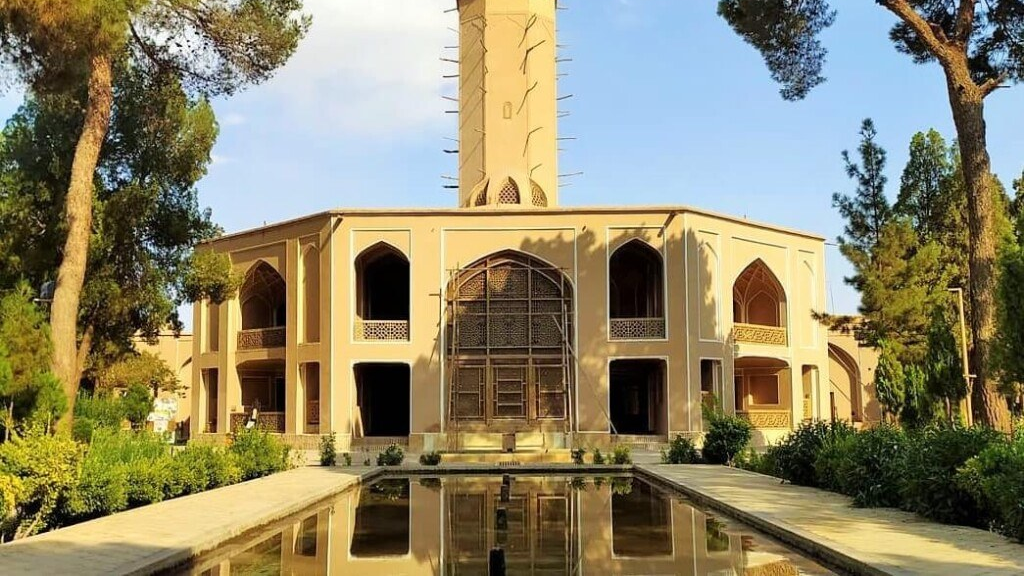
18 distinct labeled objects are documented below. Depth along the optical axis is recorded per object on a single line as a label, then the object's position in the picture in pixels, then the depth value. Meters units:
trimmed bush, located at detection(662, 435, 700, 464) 21.91
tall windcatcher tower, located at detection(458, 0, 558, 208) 32.16
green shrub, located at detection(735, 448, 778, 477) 17.80
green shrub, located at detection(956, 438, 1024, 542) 9.02
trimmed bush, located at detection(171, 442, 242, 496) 14.23
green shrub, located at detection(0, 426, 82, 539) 9.95
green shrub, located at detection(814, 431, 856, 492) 13.83
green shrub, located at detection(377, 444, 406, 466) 21.67
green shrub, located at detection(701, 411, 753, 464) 21.23
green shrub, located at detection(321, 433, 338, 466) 21.88
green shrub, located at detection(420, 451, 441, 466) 21.92
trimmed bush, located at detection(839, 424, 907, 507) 12.20
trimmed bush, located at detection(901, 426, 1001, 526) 10.41
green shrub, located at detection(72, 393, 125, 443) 16.23
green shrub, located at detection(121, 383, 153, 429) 28.88
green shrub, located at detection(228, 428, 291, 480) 17.92
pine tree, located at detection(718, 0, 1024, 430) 14.59
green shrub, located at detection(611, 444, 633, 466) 22.06
